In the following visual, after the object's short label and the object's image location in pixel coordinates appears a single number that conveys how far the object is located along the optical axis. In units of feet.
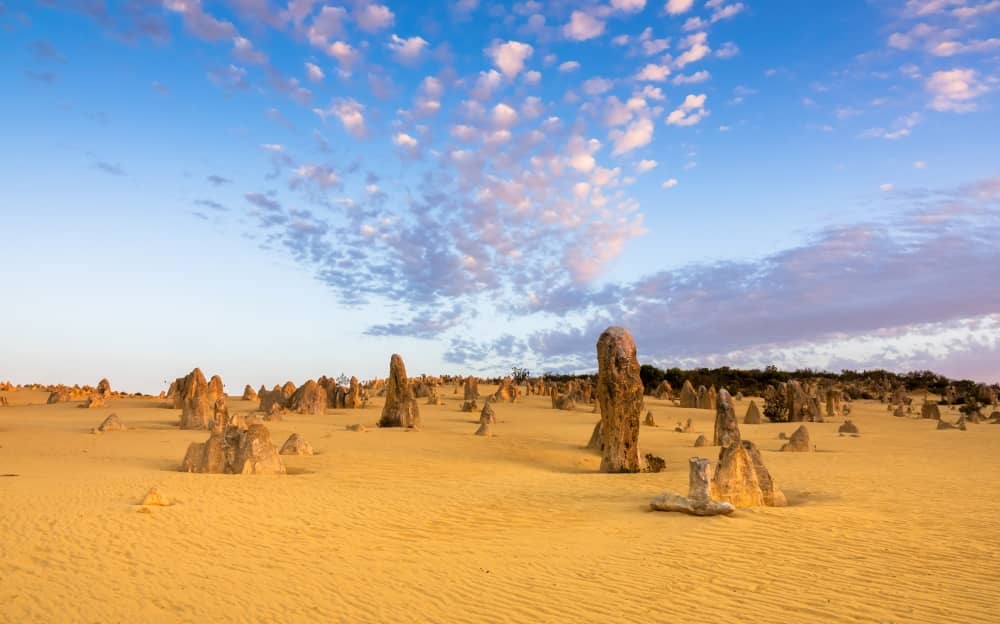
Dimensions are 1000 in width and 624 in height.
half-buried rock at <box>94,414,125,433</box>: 85.88
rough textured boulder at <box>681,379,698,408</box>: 142.61
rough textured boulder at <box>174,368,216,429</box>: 92.63
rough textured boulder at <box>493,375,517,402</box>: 157.35
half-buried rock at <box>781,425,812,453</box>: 72.33
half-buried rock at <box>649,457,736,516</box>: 36.35
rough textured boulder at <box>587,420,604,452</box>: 77.77
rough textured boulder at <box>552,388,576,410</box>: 134.48
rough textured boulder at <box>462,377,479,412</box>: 163.19
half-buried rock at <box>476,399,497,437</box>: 88.20
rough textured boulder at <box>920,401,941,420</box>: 119.18
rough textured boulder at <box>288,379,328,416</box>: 116.98
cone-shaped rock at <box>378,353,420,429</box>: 94.68
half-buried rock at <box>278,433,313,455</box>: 66.18
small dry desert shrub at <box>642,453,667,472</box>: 60.36
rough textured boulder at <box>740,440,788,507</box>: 40.73
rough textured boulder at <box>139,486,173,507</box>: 39.01
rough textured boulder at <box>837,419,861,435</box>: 94.02
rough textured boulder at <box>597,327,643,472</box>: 59.11
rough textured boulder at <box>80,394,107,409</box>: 129.18
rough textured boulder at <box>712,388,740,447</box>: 73.26
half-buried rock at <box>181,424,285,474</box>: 53.06
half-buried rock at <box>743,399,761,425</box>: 112.47
